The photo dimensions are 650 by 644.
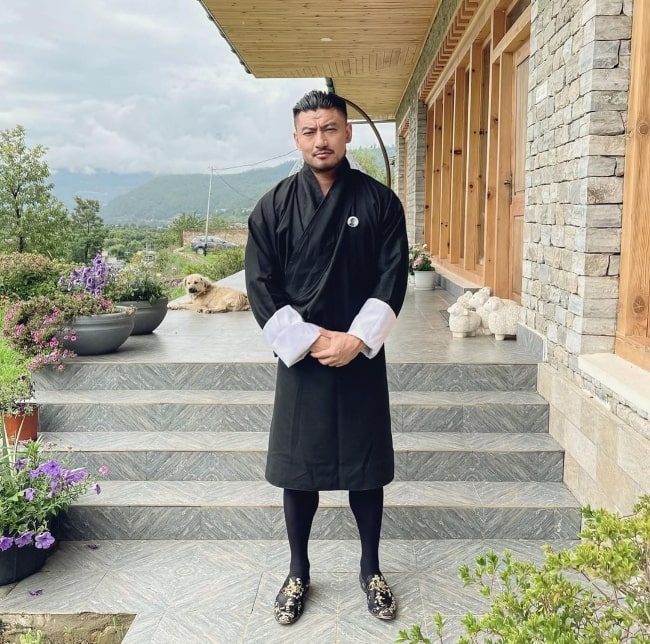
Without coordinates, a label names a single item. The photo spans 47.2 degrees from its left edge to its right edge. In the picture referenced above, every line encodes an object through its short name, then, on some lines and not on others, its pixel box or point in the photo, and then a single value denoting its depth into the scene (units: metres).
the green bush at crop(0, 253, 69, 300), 5.07
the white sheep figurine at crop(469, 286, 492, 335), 5.00
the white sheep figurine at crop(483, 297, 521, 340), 4.74
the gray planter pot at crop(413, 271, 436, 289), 8.66
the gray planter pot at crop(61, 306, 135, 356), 4.21
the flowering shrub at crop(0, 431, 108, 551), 2.80
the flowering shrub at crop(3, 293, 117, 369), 3.97
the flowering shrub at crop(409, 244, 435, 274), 8.64
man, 2.41
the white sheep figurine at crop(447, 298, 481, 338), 4.90
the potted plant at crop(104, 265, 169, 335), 5.15
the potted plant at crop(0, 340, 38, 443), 3.55
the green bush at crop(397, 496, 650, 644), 1.39
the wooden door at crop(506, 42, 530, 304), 5.34
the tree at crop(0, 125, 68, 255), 32.06
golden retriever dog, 6.84
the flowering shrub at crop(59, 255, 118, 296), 4.52
